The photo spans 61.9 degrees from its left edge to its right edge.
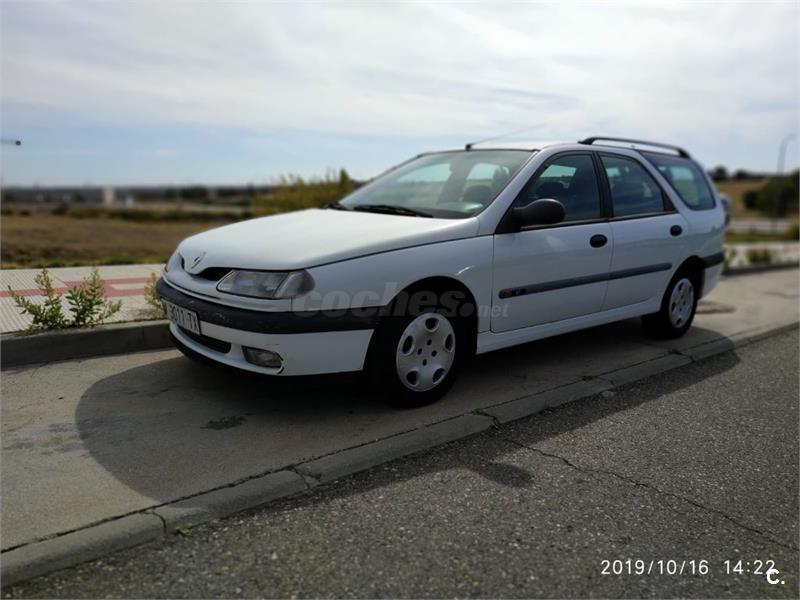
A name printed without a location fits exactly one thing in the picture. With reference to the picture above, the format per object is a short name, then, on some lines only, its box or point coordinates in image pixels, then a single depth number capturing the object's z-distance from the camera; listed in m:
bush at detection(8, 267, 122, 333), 4.50
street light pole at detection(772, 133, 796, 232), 40.74
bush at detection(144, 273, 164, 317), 5.06
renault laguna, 3.55
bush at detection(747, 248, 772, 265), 13.00
